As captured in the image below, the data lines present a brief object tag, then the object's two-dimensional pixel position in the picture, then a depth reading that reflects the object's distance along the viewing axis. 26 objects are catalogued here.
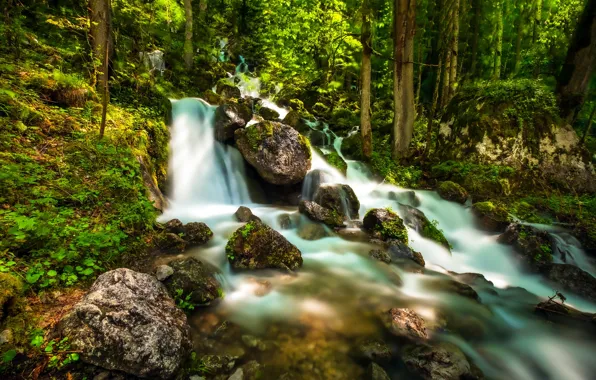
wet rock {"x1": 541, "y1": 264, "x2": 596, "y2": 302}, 5.37
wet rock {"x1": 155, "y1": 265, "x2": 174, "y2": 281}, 3.79
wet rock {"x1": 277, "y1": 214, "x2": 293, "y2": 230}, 7.07
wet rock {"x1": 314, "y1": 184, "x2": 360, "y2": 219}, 7.93
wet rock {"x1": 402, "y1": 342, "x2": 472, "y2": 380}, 3.16
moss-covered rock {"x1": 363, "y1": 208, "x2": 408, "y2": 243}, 6.77
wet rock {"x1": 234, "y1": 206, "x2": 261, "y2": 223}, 6.83
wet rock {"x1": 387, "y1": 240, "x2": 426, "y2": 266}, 6.09
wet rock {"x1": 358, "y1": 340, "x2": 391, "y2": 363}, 3.36
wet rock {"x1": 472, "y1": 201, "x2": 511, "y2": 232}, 7.87
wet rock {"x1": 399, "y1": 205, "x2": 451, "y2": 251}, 7.31
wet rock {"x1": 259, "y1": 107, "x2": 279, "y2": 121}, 13.61
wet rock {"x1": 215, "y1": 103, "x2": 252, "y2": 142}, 9.63
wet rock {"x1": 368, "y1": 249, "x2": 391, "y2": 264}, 5.88
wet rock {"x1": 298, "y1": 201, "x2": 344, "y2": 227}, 7.30
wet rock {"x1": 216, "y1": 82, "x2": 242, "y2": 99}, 13.83
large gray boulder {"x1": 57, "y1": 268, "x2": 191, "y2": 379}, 2.53
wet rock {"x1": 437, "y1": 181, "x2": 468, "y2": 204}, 9.10
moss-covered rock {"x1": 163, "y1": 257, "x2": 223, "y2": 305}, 3.80
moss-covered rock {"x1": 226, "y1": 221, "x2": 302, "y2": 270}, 5.02
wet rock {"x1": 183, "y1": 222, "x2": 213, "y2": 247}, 5.41
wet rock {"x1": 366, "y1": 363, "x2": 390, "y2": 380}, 3.05
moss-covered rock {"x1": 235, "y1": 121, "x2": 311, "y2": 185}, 8.46
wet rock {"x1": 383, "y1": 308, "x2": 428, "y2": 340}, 3.76
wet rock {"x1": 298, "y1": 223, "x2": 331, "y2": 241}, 6.71
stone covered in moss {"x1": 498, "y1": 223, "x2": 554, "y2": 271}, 6.35
